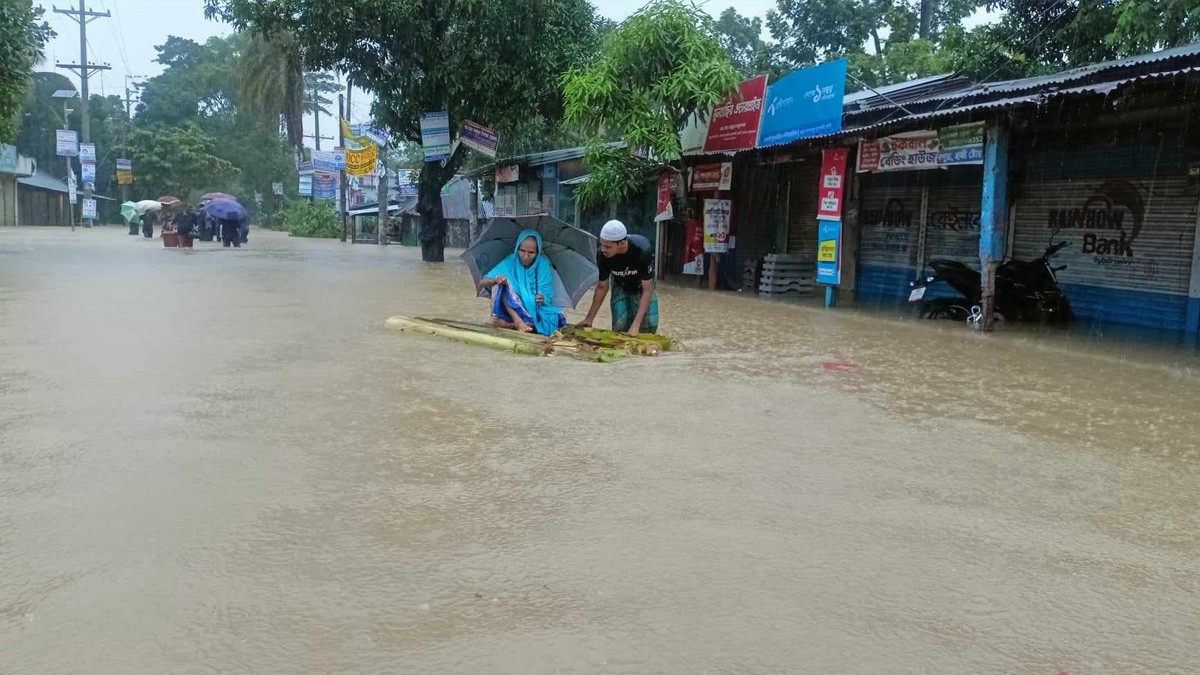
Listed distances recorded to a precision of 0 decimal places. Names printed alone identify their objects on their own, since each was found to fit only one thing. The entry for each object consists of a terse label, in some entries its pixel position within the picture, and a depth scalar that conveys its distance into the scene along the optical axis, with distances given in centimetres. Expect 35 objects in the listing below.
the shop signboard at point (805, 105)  1351
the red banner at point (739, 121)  1548
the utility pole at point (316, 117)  6147
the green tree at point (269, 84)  4500
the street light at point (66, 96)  5619
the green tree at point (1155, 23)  1312
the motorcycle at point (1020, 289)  1152
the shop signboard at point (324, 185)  4354
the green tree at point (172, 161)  5722
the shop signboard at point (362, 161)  3472
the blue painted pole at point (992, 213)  1070
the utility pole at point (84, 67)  4634
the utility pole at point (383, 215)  3925
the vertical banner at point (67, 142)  4328
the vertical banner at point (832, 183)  1348
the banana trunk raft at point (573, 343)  809
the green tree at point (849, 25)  2884
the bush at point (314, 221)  5022
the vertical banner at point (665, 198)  1775
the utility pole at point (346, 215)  4291
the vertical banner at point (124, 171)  5088
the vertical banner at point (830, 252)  1352
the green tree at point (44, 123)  5934
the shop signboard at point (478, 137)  2247
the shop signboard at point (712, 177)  1688
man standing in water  851
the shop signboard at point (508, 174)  2825
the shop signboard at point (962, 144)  1119
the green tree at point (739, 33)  4128
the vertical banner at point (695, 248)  1781
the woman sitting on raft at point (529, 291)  895
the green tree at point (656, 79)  1557
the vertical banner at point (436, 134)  2272
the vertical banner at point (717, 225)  1686
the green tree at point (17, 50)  1797
